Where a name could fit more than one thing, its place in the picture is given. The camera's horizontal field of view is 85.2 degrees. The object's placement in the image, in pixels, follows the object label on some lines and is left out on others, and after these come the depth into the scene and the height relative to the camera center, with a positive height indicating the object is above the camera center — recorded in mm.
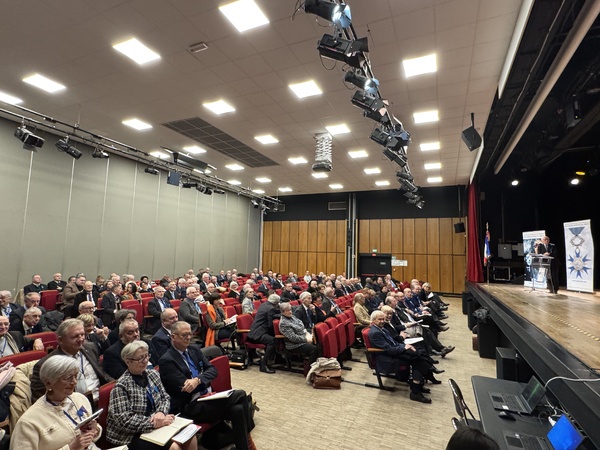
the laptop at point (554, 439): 1933 -1118
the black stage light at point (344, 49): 3516 +2292
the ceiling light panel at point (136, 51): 4816 +3074
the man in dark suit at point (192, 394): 2684 -1187
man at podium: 7039 +240
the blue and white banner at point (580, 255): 6402 +211
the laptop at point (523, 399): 2566 -1155
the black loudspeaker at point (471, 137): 6816 +2614
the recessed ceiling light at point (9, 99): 6562 +3099
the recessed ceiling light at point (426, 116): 6973 +3149
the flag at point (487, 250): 10998 +422
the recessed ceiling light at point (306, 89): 5879 +3115
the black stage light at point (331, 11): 3145 +2411
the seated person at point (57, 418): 1688 -925
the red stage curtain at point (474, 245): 11852 +632
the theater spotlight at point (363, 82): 4324 +2350
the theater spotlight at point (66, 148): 7248 +2325
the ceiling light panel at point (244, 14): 4008 +3068
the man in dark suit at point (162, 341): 3346 -898
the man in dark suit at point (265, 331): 5000 -1165
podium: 7274 -122
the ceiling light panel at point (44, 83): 5890 +3102
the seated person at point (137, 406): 2174 -1074
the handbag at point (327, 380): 4336 -1610
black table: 2289 -1174
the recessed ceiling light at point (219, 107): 6730 +3125
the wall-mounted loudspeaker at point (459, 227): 14438 +1531
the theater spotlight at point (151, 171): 9559 +2421
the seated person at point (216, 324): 5422 -1141
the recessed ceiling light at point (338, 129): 7782 +3149
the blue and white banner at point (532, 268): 8178 -112
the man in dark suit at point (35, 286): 7465 -825
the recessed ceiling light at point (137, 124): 7791 +3137
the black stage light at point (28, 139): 6589 +2269
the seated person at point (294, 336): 4777 -1172
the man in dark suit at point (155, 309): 5910 -1011
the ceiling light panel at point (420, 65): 5059 +3108
